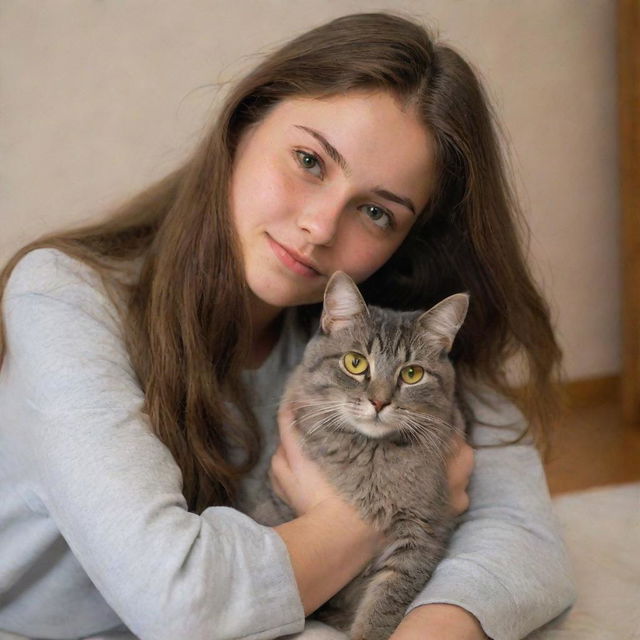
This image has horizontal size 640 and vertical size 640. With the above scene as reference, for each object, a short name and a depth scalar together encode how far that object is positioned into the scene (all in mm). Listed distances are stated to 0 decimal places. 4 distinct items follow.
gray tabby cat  827
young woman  747
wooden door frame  1407
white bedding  855
